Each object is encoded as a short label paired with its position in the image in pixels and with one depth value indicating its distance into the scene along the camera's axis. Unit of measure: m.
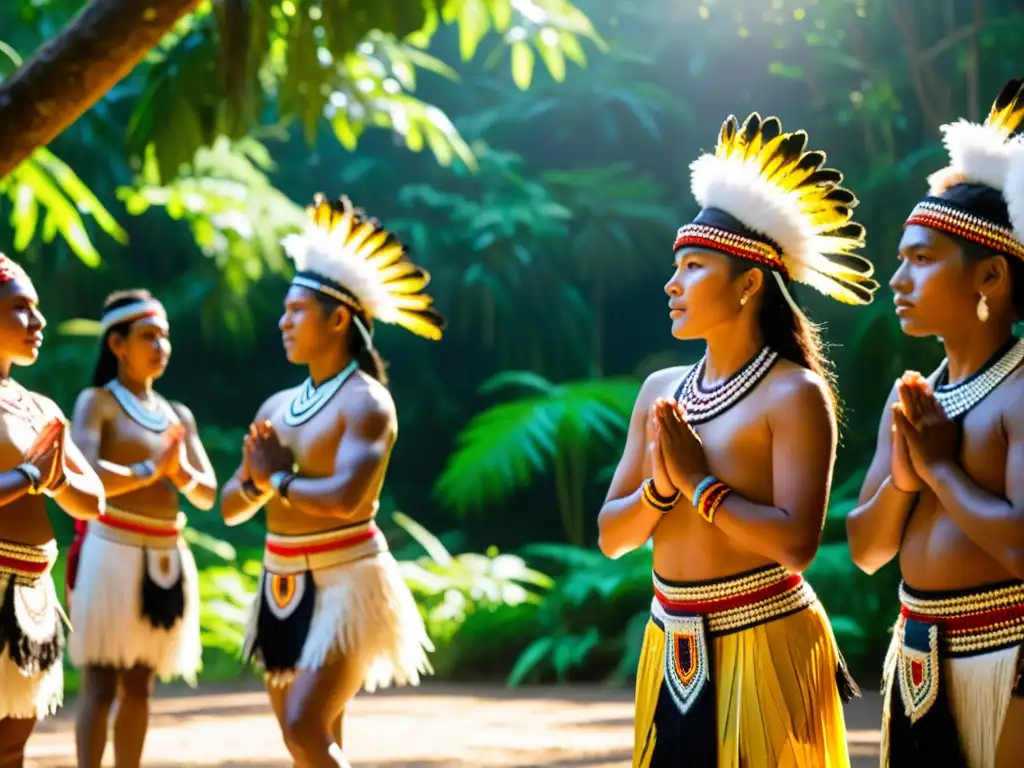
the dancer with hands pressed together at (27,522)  7.05
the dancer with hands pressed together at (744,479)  5.40
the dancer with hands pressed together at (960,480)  4.94
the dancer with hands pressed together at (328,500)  7.65
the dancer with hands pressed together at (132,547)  9.36
